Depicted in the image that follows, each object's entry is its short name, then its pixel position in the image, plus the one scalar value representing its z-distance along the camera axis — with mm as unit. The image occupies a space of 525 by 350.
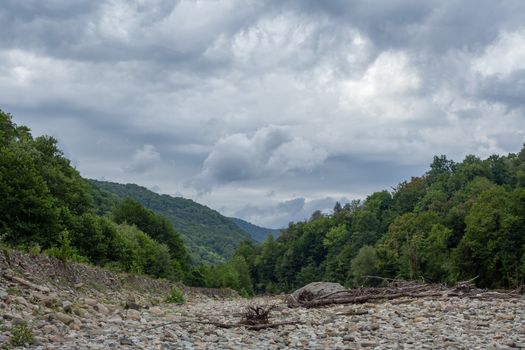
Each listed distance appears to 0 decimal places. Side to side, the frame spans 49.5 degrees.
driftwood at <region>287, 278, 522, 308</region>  22453
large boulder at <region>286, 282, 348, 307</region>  23781
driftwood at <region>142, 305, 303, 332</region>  14953
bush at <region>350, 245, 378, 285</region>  86062
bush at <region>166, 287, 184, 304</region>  28839
